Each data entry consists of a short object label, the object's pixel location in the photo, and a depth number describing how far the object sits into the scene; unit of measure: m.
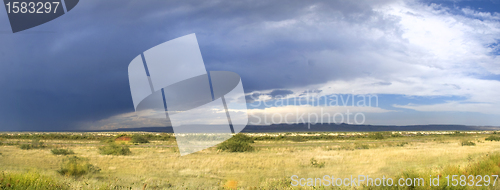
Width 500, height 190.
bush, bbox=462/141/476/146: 35.59
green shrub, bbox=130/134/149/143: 59.43
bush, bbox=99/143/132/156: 31.01
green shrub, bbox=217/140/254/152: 34.23
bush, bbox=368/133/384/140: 70.12
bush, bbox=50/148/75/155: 29.99
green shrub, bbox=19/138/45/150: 39.59
